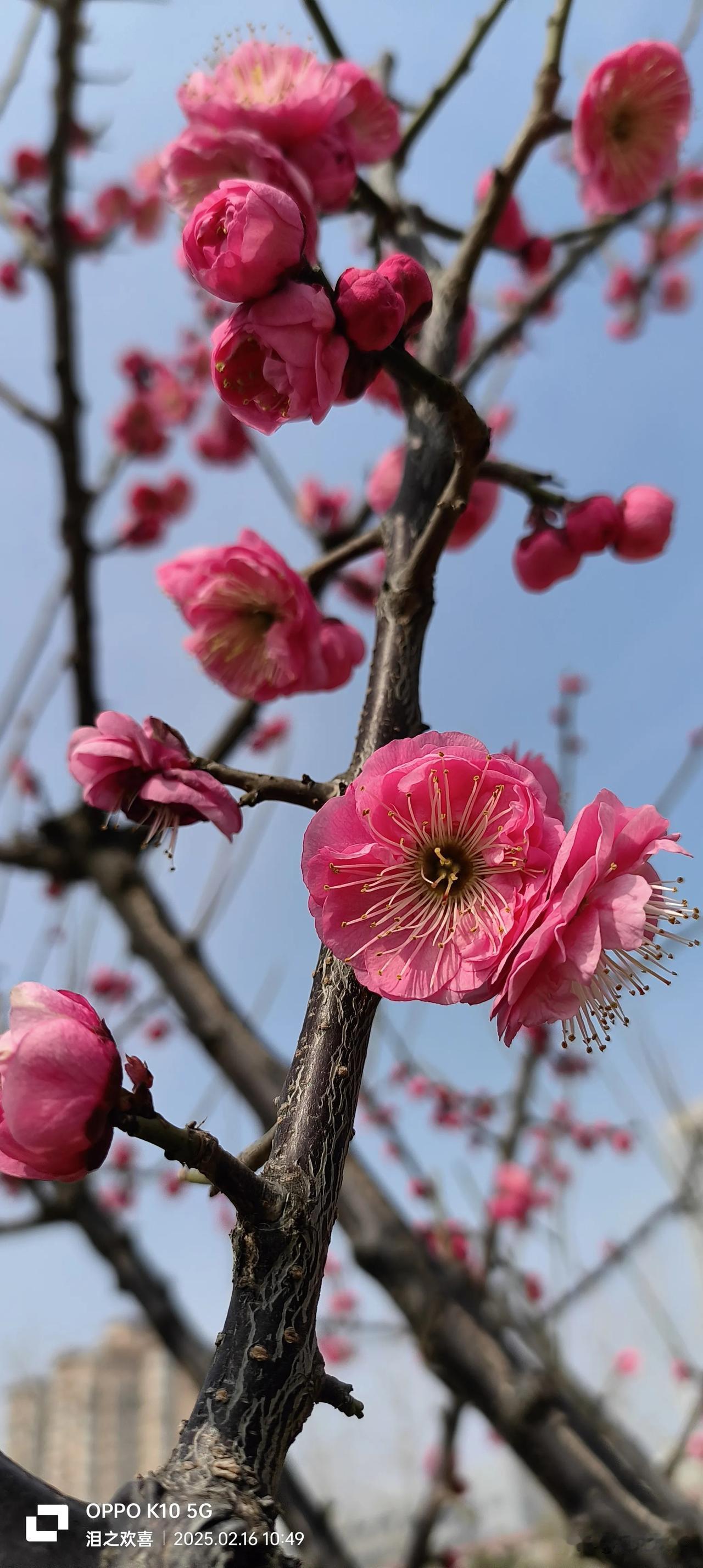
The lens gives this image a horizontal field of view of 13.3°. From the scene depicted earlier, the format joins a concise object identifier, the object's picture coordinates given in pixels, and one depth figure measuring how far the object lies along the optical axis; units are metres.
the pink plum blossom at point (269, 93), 0.40
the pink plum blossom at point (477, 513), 0.47
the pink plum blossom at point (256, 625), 0.41
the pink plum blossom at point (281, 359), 0.36
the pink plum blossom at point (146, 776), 0.38
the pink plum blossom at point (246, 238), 0.36
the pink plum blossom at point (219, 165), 0.39
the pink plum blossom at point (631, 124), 0.47
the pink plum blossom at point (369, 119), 0.46
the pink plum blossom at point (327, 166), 0.41
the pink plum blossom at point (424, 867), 0.36
